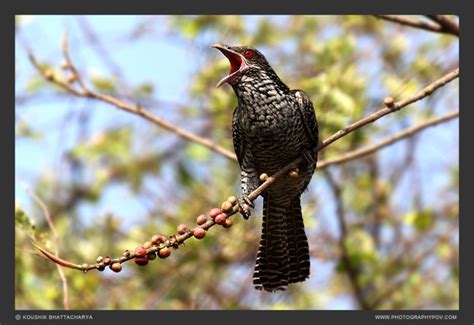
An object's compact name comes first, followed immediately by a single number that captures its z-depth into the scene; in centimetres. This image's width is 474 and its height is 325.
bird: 813
